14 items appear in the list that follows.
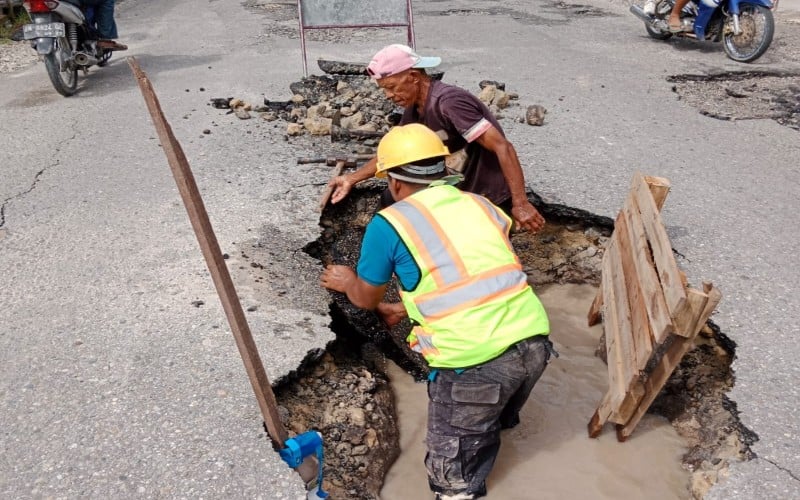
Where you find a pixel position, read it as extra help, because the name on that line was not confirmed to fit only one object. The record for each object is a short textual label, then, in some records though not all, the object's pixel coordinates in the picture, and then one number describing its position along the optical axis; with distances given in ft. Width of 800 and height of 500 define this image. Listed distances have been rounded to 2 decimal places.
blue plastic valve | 7.88
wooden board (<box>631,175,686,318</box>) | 8.16
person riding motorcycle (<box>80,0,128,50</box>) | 24.30
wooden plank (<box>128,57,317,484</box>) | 6.08
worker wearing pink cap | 11.05
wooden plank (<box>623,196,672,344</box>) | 8.30
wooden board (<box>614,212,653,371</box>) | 8.69
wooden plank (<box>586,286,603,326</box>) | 13.07
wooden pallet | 8.21
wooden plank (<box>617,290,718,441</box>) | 7.97
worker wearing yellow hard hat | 7.72
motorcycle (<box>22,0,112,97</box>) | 20.72
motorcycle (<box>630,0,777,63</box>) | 26.12
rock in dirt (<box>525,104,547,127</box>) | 20.01
